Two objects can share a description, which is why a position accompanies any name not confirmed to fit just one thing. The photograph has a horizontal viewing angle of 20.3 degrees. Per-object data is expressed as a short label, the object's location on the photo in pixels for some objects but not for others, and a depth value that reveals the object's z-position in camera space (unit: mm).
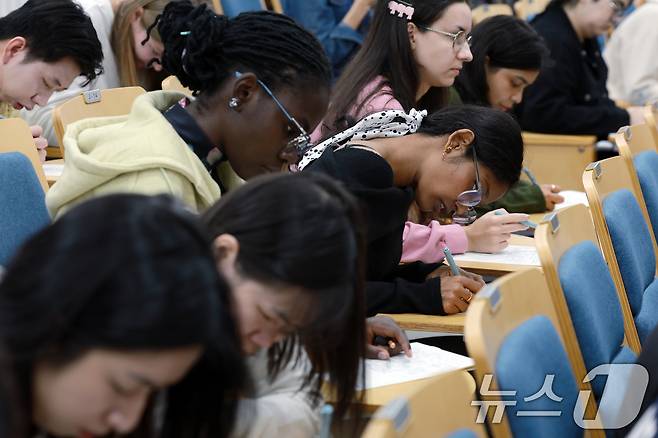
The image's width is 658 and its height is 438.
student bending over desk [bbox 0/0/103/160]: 4827
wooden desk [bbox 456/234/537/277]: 4593
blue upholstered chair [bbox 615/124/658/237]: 4896
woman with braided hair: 3664
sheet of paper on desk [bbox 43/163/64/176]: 5232
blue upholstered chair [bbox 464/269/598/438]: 2512
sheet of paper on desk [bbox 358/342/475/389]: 3238
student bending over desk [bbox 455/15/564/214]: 6642
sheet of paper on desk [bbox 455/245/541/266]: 4707
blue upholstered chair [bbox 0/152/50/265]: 4042
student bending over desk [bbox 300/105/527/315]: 4056
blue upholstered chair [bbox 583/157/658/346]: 4132
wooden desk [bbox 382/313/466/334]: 3911
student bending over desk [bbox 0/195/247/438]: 1778
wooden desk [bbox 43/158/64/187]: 5082
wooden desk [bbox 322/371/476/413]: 2965
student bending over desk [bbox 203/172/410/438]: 2393
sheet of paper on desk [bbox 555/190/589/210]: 6005
